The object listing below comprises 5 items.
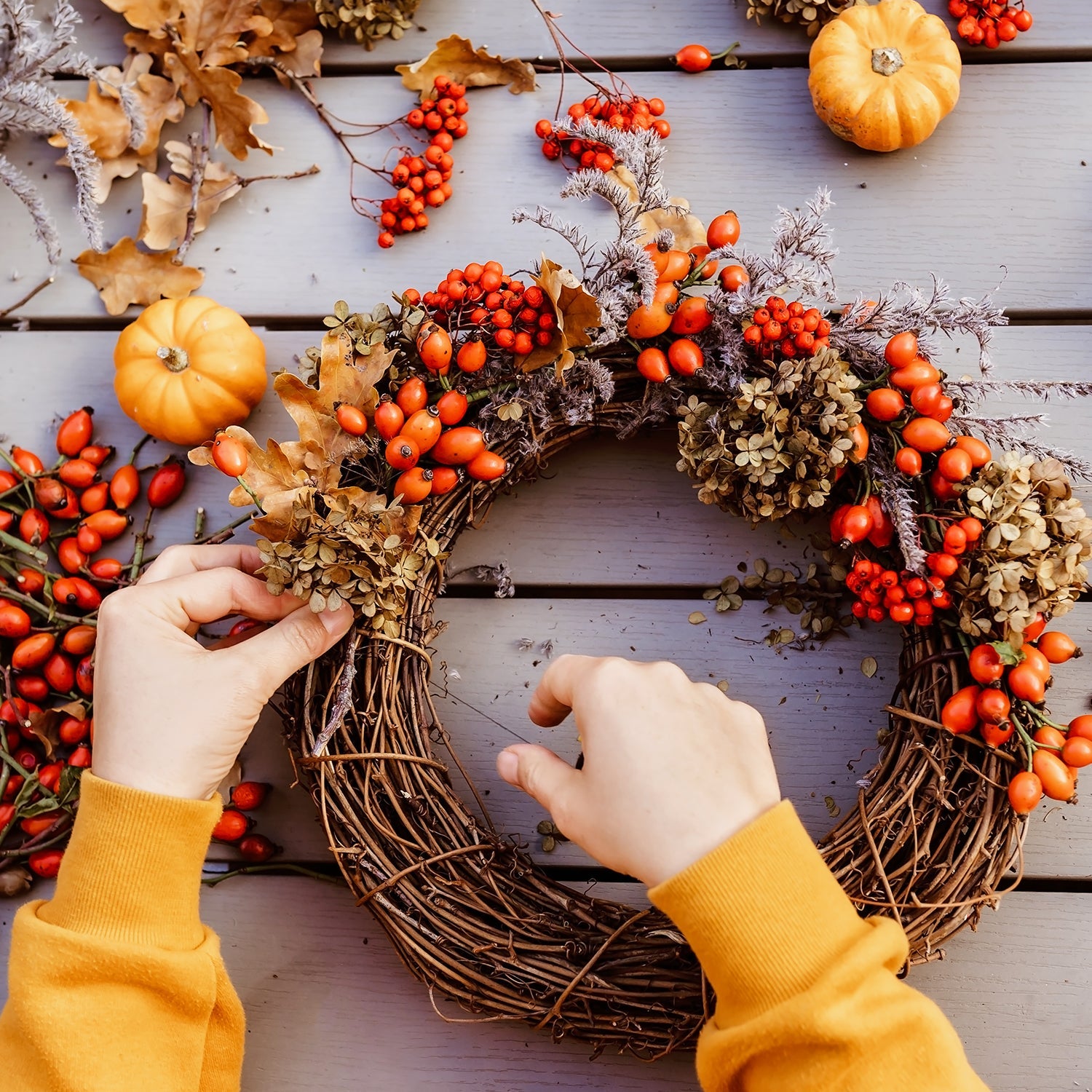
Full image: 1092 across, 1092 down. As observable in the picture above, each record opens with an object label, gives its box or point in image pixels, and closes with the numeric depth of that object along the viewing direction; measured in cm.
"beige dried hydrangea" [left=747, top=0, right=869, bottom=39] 77
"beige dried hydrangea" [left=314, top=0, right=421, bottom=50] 79
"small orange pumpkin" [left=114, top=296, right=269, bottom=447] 75
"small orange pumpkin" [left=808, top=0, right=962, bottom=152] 75
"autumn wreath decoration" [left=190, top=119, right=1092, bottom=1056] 65
